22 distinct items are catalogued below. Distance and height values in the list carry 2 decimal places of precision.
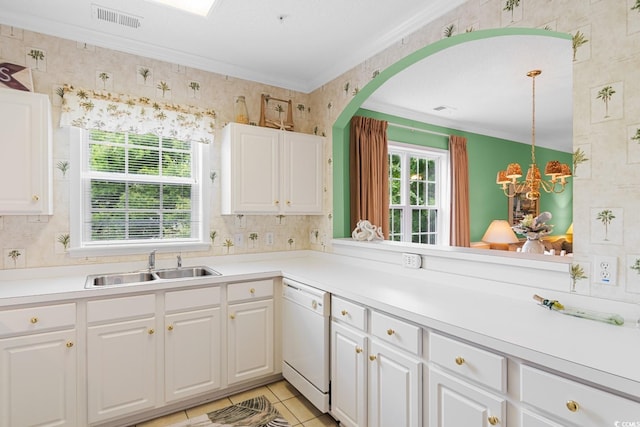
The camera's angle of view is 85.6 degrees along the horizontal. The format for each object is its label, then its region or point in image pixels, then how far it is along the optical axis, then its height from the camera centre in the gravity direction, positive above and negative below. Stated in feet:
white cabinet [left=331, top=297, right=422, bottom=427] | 5.24 -2.68
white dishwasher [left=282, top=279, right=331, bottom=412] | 7.09 -2.86
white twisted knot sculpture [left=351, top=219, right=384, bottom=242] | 9.34 -0.57
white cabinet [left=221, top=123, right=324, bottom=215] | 9.32 +1.17
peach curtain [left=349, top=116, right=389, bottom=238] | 12.10 +1.45
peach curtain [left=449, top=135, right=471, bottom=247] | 15.99 +0.88
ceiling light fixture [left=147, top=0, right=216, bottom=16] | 7.09 +4.32
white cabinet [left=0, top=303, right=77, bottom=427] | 6.04 -2.78
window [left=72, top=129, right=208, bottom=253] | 8.45 +0.52
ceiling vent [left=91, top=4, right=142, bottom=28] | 7.25 +4.25
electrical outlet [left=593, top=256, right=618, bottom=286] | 4.74 -0.81
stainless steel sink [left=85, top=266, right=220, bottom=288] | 7.89 -1.55
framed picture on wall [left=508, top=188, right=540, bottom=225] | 19.16 +0.20
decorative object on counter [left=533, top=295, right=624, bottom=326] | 4.47 -1.40
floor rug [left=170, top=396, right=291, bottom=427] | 7.20 -4.41
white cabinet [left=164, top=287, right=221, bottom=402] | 7.42 -2.89
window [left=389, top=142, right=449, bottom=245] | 14.75 +0.77
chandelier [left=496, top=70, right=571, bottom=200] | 12.29 +1.37
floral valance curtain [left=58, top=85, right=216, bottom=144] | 7.96 +2.44
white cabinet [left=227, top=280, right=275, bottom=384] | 8.11 -2.86
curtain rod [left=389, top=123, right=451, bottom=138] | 13.95 +3.54
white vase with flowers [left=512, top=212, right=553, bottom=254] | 11.02 -0.66
